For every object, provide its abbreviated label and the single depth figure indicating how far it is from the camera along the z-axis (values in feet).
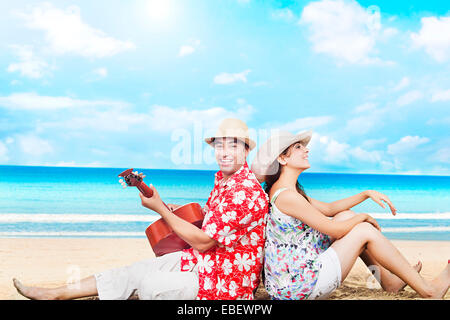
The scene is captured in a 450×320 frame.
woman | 10.32
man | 9.62
